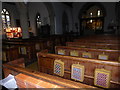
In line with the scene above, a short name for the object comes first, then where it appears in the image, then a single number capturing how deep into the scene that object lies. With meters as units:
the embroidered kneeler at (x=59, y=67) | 2.13
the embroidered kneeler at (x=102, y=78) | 1.64
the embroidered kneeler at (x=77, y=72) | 1.87
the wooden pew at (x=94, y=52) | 2.47
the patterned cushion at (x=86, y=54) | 2.69
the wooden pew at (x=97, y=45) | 3.13
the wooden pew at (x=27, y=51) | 4.00
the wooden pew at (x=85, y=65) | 1.71
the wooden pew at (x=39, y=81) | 1.00
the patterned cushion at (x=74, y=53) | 2.94
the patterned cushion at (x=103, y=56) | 2.39
